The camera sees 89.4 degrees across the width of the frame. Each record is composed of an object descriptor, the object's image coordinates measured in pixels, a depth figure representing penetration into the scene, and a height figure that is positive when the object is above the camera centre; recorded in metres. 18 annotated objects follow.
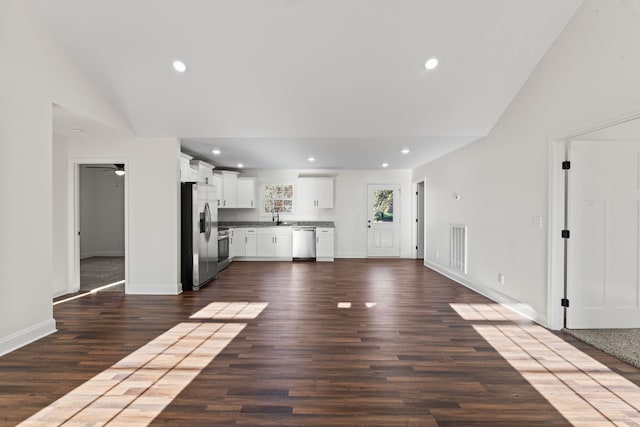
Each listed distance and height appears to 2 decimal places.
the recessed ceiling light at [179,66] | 3.58 +1.62
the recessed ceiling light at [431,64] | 3.48 +1.62
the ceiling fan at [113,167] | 6.64 +1.01
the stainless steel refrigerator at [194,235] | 5.06 -0.39
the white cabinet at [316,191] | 8.44 +0.55
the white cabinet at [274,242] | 8.08 -0.76
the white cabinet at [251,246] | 8.11 -0.89
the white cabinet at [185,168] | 5.42 +0.76
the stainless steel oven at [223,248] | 6.59 -0.77
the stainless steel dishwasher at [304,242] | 8.08 -0.76
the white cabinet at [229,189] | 7.87 +0.55
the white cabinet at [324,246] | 8.10 -0.86
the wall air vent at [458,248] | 5.47 -0.64
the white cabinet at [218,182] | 7.49 +0.68
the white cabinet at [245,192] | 8.34 +0.51
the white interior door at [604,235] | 3.26 -0.23
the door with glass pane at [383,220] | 8.66 -0.22
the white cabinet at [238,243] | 8.07 -0.79
